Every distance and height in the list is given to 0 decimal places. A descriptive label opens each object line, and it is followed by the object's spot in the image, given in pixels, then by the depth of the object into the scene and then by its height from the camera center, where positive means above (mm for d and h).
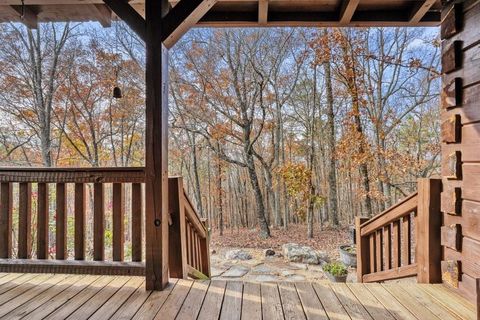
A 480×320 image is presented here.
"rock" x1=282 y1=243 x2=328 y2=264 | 6062 -2000
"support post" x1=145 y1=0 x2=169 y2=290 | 2104 +70
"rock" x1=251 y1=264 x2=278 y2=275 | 5496 -2085
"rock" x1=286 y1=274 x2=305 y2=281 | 5083 -2050
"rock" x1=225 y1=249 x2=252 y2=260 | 6430 -2098
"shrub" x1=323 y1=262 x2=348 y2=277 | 4664 -1761
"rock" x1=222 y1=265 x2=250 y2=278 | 5316 -2077
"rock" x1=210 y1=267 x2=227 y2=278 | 5318 -2080
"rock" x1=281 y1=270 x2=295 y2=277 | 5304 -2060
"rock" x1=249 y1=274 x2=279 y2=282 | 5066 -2049
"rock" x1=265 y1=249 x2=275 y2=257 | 6720 -2120
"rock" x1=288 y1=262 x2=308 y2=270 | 5723 -2094
